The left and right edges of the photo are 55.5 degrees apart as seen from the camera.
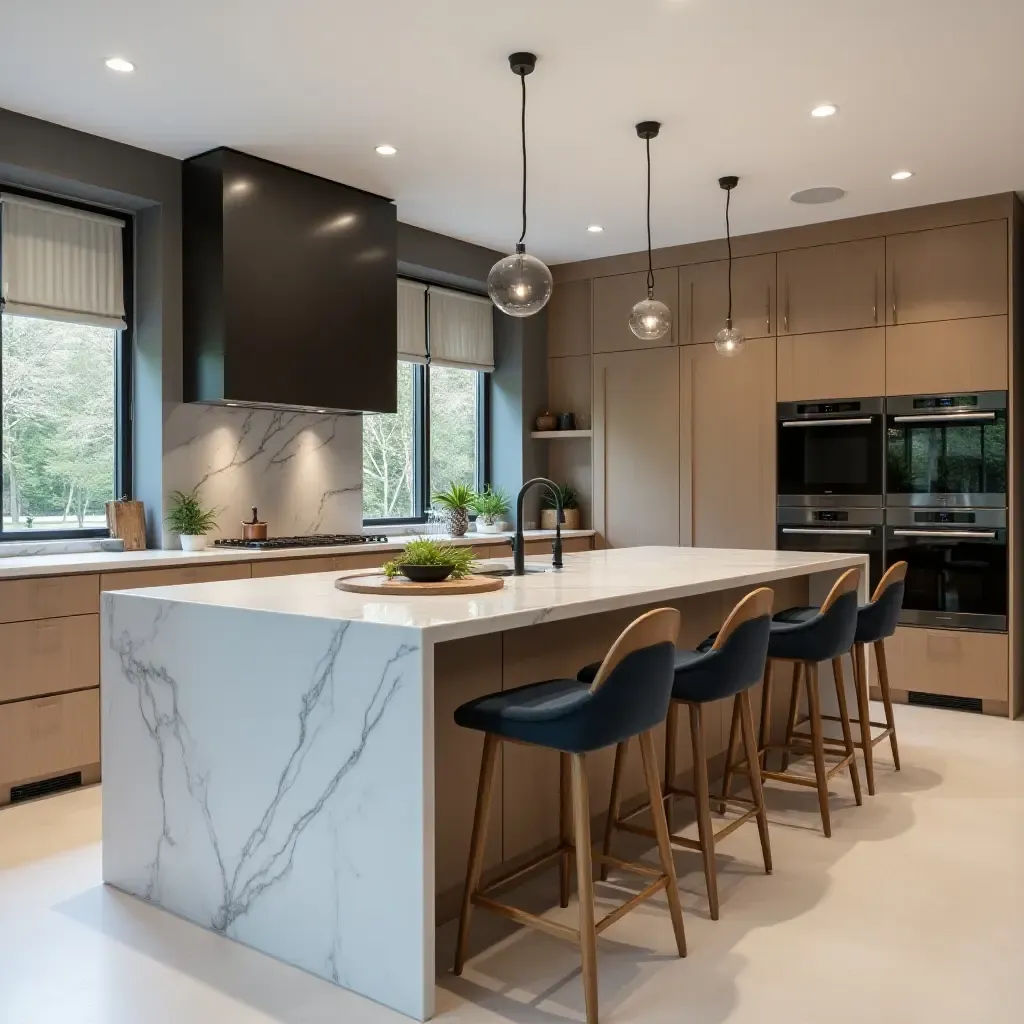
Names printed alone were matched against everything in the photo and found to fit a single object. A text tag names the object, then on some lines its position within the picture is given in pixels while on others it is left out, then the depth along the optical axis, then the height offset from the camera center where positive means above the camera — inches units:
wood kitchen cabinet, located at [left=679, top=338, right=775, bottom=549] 226.8 +11.1
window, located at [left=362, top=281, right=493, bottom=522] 237.1 +21.3
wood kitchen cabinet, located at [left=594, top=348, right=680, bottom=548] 242.8 +12.0
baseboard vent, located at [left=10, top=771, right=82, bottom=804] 144.2 -44.1
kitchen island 83.3 -25.4
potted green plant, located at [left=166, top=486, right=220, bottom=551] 173.9 -4.5
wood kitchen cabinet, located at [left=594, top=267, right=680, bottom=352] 241.3 +48.5
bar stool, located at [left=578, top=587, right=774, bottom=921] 103.3 -20.0
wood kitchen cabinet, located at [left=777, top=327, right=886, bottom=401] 209.9 +28.4
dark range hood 172.1 +39.4
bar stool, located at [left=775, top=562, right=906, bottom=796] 148.6 -21.0
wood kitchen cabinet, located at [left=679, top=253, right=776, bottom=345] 225.3 +46.7
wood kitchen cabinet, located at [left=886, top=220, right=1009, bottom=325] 195.0 +45.2
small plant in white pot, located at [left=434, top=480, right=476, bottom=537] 227.6 -3.2
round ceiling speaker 193.6 +60.4
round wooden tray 105.5 -10.0
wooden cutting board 174.2 -4.7
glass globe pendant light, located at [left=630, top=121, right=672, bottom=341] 154.5 +28.1
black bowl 110.4 -8.8
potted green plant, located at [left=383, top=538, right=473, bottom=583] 110.7 -7.9
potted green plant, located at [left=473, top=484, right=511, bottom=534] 249.0 -4.4
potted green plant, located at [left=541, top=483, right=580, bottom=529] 260.4 -3.9
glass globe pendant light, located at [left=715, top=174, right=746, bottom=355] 174.1 +27.4
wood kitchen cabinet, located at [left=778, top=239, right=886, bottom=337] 210.1 +45.7
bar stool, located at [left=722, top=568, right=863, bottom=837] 128.6 -20.2
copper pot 190.1 -6.8
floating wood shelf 257.0 +16.1
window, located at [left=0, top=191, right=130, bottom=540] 166.2 +22.5
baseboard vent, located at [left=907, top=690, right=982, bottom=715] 202.5 -44.2
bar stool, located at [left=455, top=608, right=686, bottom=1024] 83.5 -20.7
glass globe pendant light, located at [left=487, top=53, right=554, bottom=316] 125.0 +27.2
